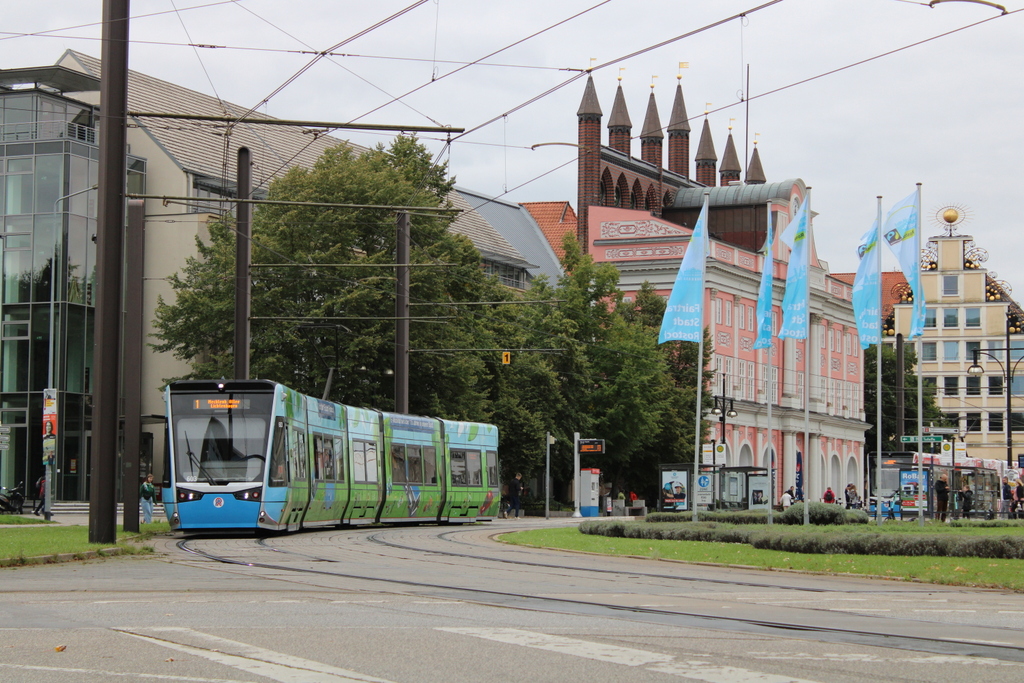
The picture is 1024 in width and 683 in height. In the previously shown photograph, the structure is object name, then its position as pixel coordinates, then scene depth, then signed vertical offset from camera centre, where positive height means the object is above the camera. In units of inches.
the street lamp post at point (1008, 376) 2531.0 +117.3
